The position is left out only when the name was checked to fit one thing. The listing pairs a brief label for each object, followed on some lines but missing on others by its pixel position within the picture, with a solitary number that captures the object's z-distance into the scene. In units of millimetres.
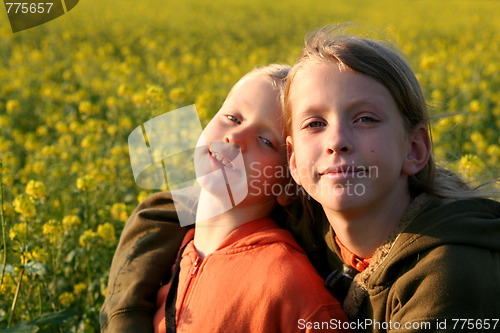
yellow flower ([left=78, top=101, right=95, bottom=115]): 3949
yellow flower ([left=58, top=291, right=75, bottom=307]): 2525
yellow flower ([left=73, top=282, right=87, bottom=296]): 2617
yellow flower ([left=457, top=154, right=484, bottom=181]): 2563
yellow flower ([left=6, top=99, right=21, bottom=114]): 5023
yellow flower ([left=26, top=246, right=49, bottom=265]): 2342
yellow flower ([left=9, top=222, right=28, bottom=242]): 2336
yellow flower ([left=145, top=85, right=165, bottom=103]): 3207
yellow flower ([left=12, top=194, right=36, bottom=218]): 2496
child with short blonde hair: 1816
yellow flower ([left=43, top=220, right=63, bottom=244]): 2488
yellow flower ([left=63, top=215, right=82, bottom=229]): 2717
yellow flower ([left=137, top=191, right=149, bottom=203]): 2944
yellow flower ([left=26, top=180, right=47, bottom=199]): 2631
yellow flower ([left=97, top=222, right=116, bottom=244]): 2658
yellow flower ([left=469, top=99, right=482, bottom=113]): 4676
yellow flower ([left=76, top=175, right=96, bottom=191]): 2863
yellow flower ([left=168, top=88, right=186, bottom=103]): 4051
